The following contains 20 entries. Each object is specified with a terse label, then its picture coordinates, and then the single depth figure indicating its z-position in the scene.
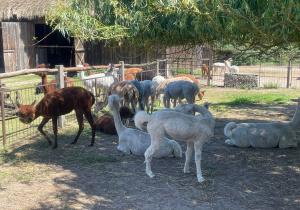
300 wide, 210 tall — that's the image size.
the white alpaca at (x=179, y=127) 4.47
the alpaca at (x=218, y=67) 21.58
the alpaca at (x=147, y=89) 8.52
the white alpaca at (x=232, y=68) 19.81
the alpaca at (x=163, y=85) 9.32
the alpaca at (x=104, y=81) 9.55
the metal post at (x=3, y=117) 6.06
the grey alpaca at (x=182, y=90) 8.17
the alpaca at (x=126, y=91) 7.79
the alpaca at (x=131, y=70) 12.11
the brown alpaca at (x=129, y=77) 11.00
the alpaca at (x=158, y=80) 10.80
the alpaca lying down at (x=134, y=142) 5.70
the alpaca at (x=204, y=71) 17.21
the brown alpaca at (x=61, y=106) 5.62
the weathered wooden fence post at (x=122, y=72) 10.50
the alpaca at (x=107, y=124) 7.32
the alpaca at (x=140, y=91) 8.41
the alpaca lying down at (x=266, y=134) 6.14
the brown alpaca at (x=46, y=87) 8.79
